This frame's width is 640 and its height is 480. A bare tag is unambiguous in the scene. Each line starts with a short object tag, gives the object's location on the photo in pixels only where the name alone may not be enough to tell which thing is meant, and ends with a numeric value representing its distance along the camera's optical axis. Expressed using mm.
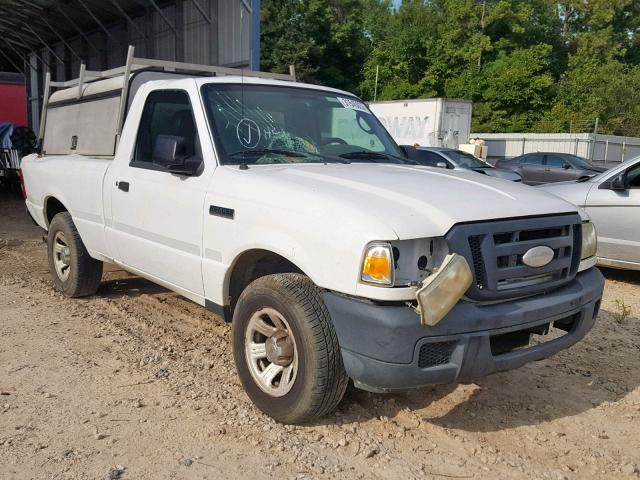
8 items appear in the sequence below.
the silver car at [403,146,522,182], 14641
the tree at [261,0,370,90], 39562
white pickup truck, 2859
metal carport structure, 16594
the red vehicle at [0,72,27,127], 21250
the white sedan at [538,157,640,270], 6914
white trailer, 21391
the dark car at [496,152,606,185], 20469
